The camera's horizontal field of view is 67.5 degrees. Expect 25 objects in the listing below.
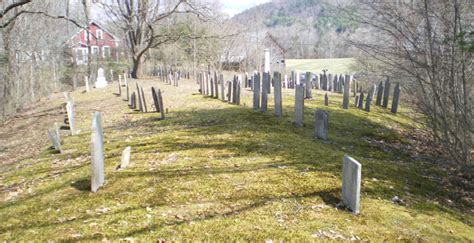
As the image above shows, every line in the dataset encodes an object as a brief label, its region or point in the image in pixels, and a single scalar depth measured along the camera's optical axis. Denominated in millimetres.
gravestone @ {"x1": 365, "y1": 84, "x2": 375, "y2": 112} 15078
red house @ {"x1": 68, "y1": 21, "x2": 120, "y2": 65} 42147
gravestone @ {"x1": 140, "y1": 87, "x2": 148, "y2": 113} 14367
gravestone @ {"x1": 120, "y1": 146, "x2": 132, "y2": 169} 6627
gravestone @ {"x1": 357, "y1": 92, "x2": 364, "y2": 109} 15908
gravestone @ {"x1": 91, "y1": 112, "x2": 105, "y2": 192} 5406
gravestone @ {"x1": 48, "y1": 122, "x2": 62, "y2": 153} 8895
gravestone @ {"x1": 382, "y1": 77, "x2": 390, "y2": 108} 16355
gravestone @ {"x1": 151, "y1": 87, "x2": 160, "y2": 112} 13320
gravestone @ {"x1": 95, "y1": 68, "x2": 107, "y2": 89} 28641
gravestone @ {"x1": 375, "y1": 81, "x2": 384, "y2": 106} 16984
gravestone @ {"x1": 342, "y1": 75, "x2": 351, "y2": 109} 15031
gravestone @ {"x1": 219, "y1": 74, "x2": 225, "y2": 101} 15992
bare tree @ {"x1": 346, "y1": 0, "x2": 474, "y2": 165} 6856
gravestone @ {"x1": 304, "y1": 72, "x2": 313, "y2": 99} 17609
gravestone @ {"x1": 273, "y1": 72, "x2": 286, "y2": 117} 11055
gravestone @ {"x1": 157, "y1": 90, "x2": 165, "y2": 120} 12039
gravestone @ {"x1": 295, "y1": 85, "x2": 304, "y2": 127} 10102
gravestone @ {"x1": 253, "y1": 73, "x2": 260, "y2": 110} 12482
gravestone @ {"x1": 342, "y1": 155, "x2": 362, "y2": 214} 4703
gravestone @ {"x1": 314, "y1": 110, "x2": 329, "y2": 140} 8844
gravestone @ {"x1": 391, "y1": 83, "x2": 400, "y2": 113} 15388
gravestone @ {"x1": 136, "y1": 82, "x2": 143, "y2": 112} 14591
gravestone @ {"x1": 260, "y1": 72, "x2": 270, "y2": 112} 11930
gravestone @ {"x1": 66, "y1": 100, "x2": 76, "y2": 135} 11061
